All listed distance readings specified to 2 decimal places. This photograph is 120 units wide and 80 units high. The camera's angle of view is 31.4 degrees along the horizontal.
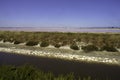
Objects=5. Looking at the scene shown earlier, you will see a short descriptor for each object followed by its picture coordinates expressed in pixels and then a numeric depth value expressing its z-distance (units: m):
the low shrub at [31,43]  30.25
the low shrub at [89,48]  24.05
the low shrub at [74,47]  25.41
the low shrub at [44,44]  28.83
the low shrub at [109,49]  23.63
